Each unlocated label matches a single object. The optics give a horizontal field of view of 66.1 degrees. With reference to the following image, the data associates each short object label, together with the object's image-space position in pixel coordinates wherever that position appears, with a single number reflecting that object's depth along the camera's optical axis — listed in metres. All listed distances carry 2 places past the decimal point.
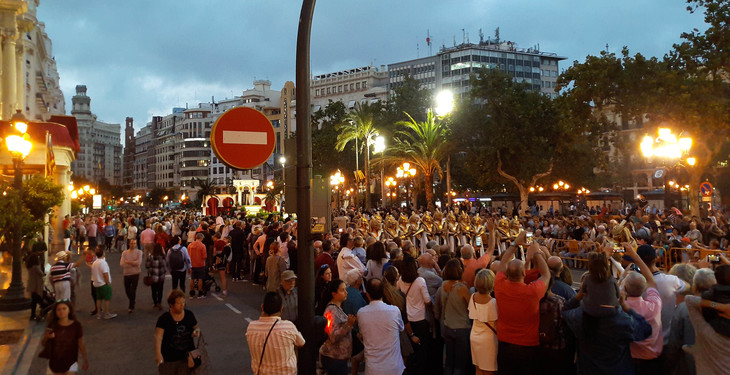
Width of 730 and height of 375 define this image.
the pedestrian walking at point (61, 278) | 10.28
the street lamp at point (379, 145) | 38.66
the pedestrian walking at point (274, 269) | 11.07
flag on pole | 17.56
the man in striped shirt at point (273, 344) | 4.92
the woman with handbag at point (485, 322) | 5.96
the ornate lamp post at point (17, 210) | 12.50
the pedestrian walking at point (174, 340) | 5.73
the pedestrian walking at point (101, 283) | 11.63
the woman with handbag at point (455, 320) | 6.52
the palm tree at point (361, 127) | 42.62
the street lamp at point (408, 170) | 34.03
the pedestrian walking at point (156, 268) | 12.31
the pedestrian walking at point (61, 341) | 6.24
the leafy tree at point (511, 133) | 40.41
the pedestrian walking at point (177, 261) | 12.70
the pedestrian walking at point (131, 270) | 12.35
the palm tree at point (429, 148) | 36.94
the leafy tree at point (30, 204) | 13.64
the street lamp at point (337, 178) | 44.51
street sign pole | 5.04
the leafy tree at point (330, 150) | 59.56
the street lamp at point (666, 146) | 18.80
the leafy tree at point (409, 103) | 53.09
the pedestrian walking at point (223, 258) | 14.71
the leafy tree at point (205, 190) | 75.75
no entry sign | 5.07
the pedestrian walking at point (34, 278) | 11.24
